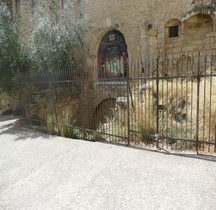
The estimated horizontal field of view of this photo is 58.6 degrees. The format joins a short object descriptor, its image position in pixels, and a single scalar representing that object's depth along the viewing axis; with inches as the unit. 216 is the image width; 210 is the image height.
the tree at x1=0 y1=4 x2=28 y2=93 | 272.8
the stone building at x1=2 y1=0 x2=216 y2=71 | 303.3
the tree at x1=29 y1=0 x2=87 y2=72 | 273.7
